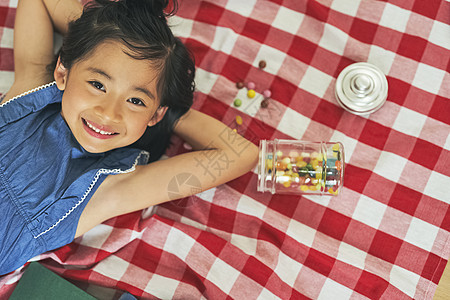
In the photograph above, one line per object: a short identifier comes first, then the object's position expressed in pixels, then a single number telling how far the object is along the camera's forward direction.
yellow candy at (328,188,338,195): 1.14
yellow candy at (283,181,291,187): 1.14
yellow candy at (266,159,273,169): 1.14
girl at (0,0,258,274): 0.95
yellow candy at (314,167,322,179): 1.12
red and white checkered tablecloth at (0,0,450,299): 1.15
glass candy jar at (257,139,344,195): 1.12
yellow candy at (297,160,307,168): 1.13
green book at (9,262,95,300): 1.12
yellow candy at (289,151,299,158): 1.15
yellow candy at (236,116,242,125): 1.24
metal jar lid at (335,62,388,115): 1.18
